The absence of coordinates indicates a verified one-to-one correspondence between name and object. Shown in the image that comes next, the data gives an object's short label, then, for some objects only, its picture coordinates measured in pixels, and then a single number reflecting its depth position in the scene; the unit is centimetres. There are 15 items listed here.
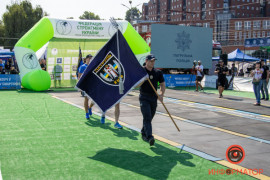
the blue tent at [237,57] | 3559
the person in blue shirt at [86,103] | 962
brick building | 9456
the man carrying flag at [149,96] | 655
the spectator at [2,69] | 2239
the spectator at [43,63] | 2584
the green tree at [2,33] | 5894
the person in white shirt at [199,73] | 1991
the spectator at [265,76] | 1477
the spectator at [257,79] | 1338
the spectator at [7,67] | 2421
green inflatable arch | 1844
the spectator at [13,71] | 2294
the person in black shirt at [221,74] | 1630
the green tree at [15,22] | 5378
